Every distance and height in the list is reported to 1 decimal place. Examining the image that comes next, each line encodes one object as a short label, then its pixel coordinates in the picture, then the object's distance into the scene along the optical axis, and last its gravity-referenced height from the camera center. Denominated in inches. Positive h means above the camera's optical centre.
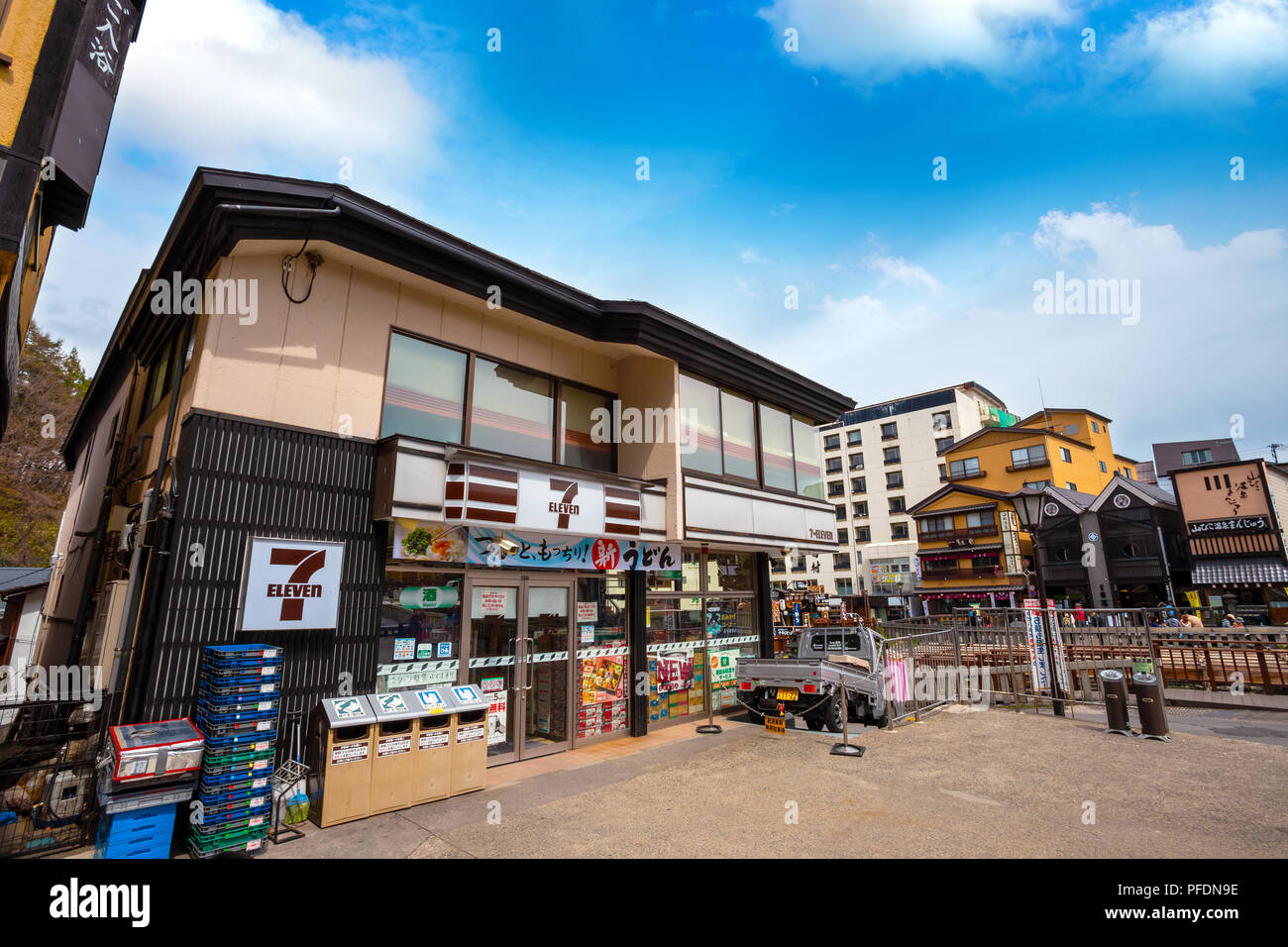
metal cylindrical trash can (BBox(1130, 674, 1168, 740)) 383.9 -72.3
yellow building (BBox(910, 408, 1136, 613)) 1867.6 +382.5
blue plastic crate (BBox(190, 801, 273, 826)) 204.1 -73.1
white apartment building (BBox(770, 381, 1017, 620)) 2337.6 +518.5
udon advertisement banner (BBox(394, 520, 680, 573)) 304.2 +32.5
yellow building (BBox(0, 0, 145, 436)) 208.1 +193.6
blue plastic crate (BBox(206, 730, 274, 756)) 211.9 -49.3
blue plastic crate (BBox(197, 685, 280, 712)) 217.3 -34.8
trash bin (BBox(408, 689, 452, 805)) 264.8 -66.0
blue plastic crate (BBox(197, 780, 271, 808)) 205.6 -66.6
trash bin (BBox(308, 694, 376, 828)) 238.8 -64.2
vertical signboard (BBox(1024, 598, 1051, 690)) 464.1 -35.3
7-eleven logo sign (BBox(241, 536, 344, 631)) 250.7 +9.0
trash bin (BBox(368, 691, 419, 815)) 251.9 -64.7
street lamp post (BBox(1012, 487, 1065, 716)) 465.4 +68.6
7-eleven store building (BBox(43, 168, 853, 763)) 257.9 +66.8
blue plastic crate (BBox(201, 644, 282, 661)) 222.5 -17.4
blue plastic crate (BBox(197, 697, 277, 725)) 215.9 -40.2
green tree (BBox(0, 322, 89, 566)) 1122.7 +310.7
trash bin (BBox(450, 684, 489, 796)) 278.1 -64.5
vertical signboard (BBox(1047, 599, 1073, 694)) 476.4 -47.2
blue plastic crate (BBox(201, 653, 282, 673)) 221.8 -21.7
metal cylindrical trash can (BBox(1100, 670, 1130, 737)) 399.2 -70.7
